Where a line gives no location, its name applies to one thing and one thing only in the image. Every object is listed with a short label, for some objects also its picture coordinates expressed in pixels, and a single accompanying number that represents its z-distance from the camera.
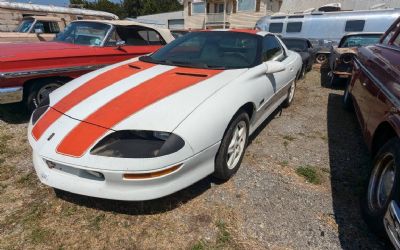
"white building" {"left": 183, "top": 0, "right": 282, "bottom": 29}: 26.55
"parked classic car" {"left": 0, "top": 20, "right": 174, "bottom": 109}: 3.74
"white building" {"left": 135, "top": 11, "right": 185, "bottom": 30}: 34.94
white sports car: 2.00
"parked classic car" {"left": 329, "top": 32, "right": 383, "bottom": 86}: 6.20
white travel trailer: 10.94
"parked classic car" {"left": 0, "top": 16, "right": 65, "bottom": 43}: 6.99
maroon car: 1.81
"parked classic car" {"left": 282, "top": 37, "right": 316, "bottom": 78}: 8.06
